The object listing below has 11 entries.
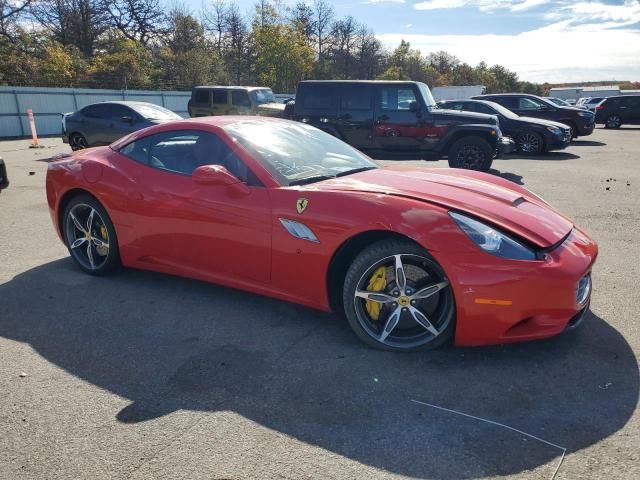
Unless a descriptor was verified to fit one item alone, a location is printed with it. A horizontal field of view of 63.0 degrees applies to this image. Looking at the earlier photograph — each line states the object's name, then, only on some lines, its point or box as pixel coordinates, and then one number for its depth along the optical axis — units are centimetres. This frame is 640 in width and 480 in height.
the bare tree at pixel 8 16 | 3603
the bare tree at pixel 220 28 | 5521
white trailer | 4469
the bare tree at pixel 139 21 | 4637
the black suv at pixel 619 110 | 2483
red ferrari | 292
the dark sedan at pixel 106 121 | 1283
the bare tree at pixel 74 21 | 3979
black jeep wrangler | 1062
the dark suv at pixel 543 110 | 1708
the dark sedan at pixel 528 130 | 1428
